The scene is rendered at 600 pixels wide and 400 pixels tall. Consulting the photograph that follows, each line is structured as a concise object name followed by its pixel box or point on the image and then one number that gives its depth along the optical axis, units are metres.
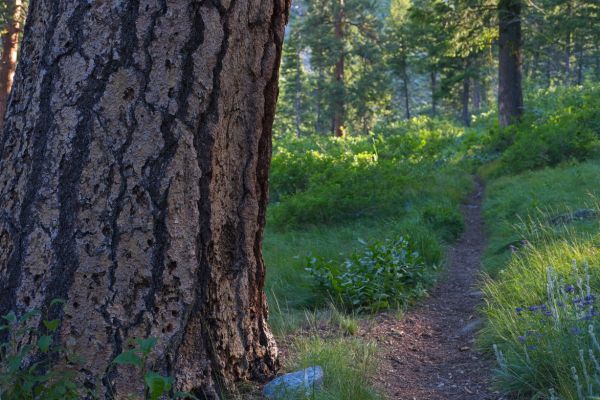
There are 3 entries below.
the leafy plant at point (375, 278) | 5.04
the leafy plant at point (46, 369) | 2.06
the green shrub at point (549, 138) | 11.19
